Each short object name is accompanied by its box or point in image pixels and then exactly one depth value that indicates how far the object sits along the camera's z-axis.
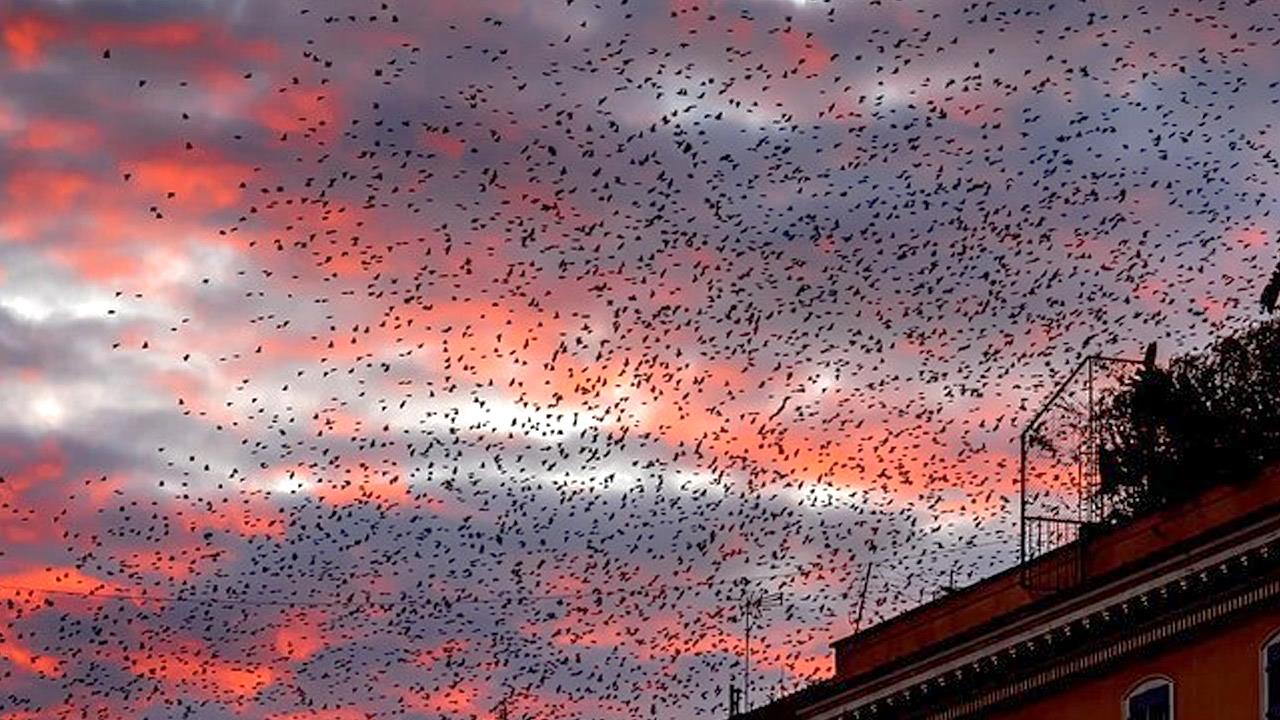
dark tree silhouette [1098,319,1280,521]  61.53
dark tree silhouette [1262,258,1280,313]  55.94
